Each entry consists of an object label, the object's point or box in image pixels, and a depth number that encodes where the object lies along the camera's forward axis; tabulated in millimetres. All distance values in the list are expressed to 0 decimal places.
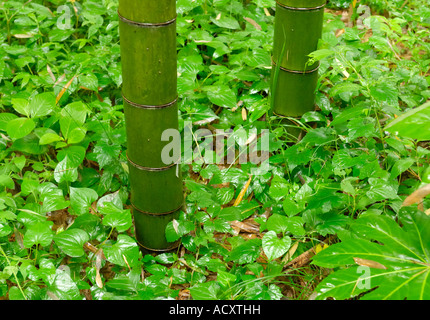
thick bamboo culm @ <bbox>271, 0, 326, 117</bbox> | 1860
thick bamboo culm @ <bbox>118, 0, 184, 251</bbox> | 1377
